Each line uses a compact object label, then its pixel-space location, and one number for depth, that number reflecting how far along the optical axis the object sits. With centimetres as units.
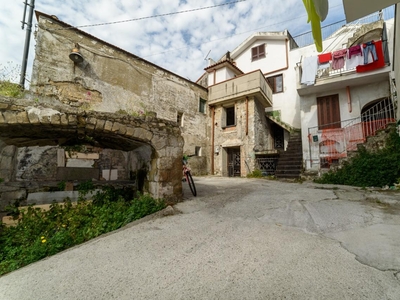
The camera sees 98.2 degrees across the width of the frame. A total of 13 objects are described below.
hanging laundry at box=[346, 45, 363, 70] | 834
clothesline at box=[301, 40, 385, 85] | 794
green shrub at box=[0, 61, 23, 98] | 363
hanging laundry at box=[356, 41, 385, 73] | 782
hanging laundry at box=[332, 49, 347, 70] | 881
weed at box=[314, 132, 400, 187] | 579
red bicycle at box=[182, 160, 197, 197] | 484
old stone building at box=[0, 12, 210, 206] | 326
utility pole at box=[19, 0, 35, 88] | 625
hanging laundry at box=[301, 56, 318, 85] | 892
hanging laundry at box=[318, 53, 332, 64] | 920
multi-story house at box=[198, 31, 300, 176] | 1038
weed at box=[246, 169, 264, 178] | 978
